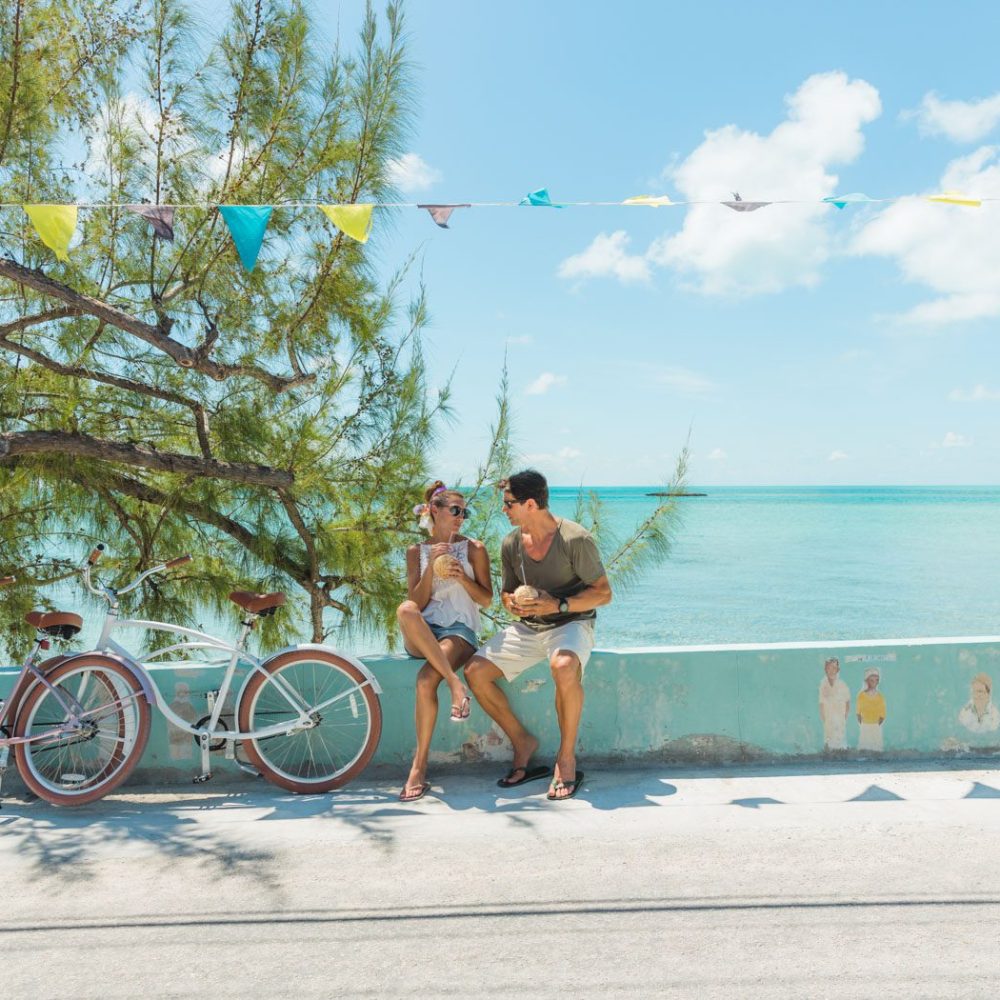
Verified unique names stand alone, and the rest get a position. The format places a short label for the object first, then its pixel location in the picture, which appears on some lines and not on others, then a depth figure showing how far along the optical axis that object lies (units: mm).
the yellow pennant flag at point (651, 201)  4641
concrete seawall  3713
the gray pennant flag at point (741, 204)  4637
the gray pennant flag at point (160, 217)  4469
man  3475
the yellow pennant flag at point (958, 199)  4555
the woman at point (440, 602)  3551
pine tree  5211
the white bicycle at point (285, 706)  3531
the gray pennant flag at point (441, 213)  4727
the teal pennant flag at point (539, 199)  4684
